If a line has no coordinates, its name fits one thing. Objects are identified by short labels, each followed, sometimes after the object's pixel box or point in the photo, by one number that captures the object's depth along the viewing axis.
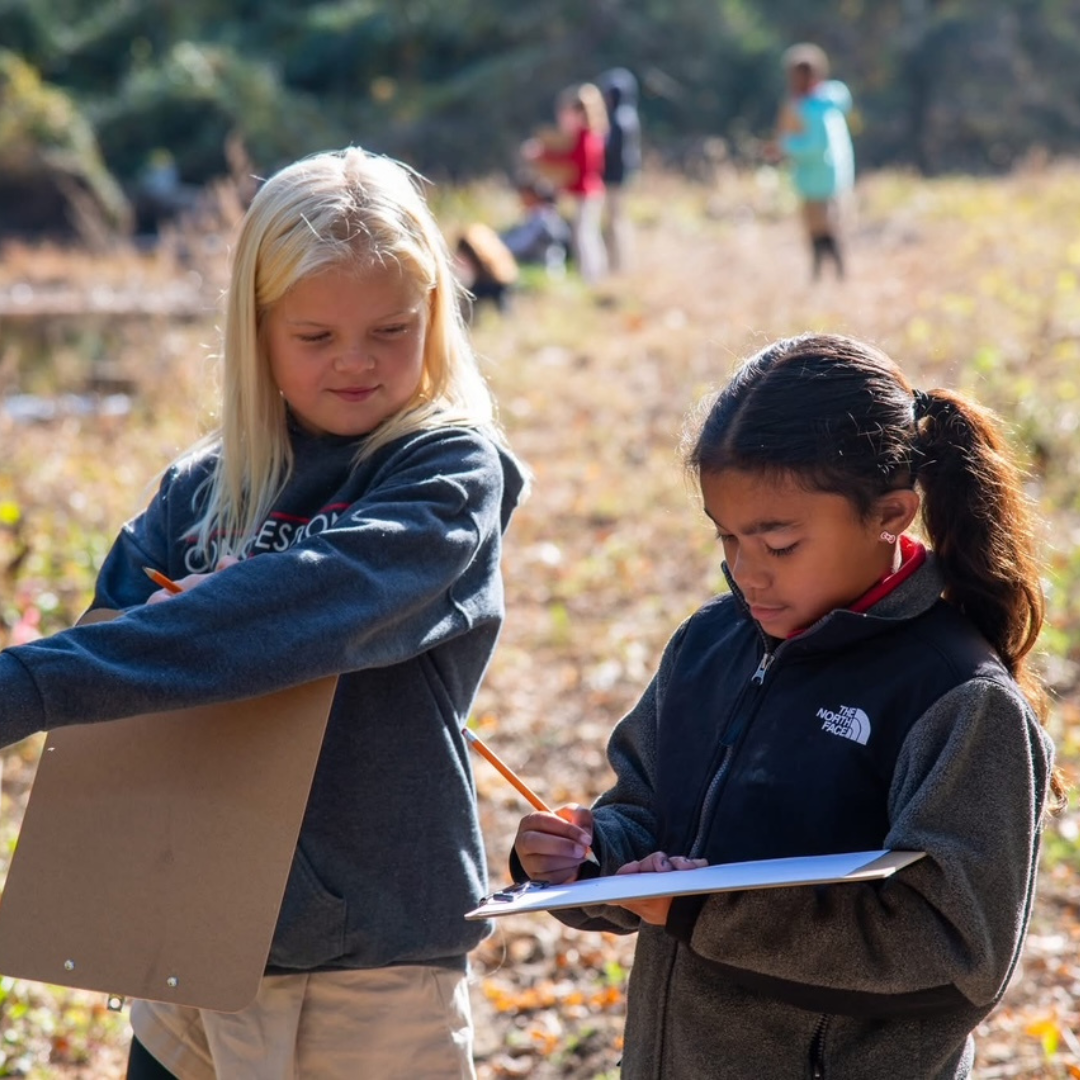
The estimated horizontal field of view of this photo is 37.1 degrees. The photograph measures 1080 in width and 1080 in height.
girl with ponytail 1.86
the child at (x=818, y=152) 12.90
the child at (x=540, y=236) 15.62
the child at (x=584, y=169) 14.94
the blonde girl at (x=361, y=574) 2.25
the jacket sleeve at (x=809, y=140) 13.19
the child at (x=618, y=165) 15.66
